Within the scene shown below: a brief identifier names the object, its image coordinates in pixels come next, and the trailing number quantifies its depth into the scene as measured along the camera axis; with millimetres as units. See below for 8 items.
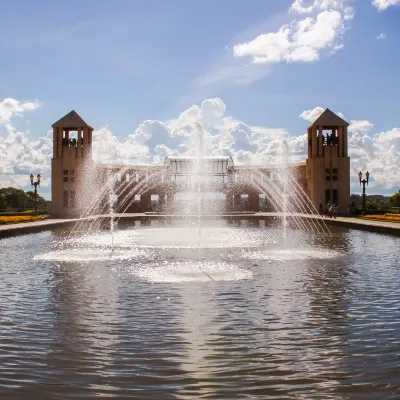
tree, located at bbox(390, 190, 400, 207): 75312
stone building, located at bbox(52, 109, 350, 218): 43500
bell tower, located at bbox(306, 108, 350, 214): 43438
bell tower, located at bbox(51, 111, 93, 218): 43500
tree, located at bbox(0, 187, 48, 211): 76312
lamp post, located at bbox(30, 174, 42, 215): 38012
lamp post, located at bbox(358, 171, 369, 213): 38666
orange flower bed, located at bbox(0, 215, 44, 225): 26500
